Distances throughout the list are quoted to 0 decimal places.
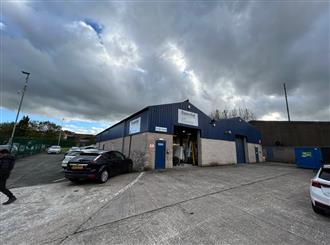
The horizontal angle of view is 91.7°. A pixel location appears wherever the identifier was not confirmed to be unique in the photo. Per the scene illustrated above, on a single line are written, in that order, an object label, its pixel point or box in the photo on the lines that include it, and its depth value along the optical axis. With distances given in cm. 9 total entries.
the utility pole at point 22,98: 1623
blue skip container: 1433
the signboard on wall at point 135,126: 1373
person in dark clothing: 514
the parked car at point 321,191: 359
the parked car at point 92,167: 695
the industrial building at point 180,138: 1241
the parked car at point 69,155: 1108
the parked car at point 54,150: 2670
